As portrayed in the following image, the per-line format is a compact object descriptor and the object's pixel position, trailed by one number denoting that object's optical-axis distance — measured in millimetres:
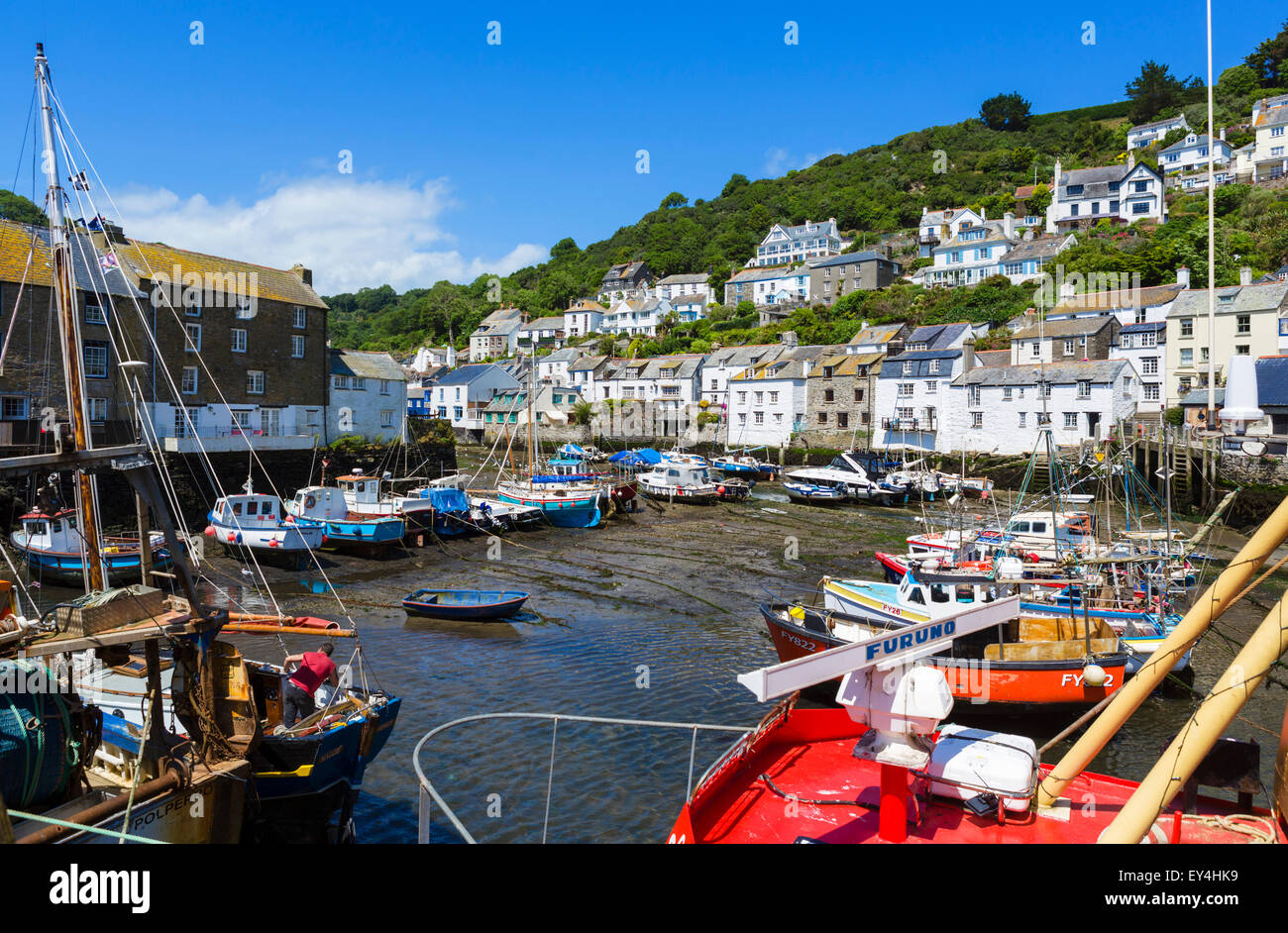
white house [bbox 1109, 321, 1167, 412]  60188
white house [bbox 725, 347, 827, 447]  74188
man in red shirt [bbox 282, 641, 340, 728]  11578
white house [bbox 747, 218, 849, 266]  129875
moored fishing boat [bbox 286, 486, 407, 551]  33000
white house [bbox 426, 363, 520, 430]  95438
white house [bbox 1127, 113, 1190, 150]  128750
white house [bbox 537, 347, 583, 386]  103875
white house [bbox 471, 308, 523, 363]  132400
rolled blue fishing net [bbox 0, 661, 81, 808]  7793
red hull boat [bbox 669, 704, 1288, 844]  6949
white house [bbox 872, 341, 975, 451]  64188
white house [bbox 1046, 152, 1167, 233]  99875
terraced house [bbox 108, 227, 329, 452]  40938
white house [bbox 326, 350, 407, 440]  51125
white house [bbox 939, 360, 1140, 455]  57188
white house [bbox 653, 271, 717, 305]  133250
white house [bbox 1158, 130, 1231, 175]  109469
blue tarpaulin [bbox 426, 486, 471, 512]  37906
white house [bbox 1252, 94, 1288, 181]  100438
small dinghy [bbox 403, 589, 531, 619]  23594
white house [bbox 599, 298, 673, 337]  125875
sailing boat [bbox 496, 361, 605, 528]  42875
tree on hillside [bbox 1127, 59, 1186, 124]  150625
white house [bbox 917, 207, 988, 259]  115038
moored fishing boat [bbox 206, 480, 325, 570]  29969
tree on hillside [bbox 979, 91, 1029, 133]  177125
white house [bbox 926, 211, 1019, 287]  98312
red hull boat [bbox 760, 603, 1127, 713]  15945
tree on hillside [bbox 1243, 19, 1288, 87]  129000
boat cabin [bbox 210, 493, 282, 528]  30547
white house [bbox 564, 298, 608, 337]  131000
